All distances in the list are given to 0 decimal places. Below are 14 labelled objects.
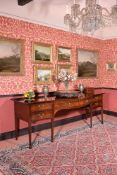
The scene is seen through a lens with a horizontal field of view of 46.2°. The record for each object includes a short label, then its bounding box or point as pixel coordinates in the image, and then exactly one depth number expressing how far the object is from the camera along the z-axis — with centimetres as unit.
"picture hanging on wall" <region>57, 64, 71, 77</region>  376
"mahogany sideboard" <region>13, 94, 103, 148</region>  271
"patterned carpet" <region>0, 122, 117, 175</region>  207
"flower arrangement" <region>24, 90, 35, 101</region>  295
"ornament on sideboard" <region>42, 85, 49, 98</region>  330
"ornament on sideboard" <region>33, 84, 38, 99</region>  341
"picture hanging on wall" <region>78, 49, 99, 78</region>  421
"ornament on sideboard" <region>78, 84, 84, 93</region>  380
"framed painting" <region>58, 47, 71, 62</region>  379
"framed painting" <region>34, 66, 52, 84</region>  342
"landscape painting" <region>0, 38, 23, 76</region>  298
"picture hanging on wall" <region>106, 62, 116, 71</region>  459
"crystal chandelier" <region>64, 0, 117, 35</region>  215
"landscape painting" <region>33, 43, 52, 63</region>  339
